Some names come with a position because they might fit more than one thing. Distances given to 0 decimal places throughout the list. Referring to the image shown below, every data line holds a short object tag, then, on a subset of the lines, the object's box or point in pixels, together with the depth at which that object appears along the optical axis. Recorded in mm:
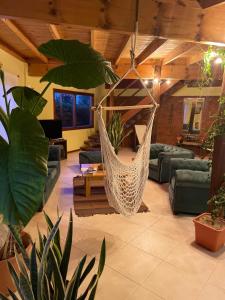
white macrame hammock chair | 2037
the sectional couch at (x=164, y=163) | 3795
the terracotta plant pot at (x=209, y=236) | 2062
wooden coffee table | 3193
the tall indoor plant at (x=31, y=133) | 712
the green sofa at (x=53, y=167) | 3004
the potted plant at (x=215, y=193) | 2062
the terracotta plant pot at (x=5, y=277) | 1443
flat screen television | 5230
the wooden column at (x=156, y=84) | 5129
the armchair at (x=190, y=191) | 2629
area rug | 2855
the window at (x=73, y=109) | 6173
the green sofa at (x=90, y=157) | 4270
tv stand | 5441
